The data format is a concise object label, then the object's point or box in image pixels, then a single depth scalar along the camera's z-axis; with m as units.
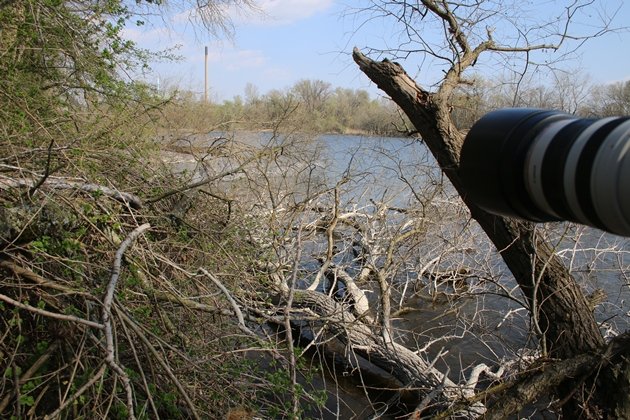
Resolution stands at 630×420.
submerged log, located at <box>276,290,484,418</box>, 4.55
